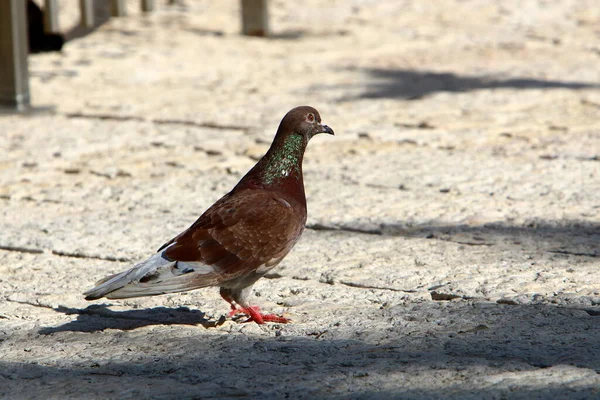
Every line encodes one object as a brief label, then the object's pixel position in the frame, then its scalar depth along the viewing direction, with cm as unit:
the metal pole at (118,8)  1172
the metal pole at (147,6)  1223
